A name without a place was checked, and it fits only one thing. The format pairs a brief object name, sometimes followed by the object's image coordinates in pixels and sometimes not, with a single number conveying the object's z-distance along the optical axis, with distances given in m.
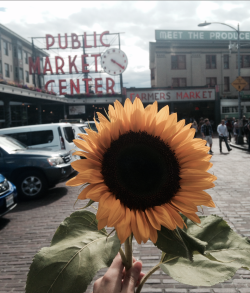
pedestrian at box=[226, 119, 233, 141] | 25.76
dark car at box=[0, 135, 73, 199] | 8.65
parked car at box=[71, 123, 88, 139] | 13.88
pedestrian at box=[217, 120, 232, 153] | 17.86
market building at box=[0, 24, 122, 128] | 34.91
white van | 11.23
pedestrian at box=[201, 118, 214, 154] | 16.97
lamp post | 21.81
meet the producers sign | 45.38
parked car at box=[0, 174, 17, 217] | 6.32
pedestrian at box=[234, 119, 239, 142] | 24.19
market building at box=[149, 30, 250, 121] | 44.41
